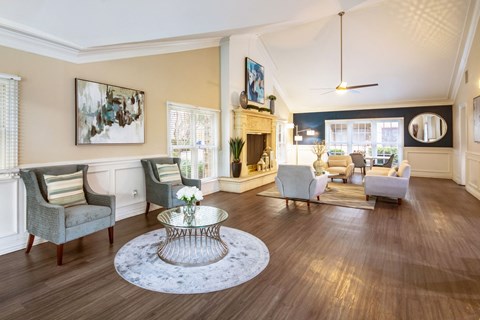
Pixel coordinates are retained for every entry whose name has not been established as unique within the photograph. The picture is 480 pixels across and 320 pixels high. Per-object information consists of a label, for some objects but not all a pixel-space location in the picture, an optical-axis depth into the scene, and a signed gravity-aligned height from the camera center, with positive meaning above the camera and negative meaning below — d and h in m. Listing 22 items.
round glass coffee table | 2.85 -1.01
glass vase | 3.10 -0.58
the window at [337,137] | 10.80 +0.92
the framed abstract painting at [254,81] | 7.46 +2.29
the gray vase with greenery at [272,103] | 8.46 +1.83
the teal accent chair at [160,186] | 4.34 -0.43
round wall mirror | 9.09 +1.10
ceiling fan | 5.83 +1.61
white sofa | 5.29 -0.48
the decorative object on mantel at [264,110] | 7.70 +1.48
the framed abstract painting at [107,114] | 3.80 +0.73
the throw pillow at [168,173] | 4.68 -0.22
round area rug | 2.40 -1.09
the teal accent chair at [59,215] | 2.84 -0.61
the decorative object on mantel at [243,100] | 7.05 +1.59
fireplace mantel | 6.94 +0.98
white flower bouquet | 3.00 -0.39
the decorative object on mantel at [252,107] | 7.23 +1.44
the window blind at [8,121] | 3.05 +0.45
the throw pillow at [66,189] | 3.14 -0.34
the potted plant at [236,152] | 6.77 +0.20
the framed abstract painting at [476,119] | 5.64 +0.87
